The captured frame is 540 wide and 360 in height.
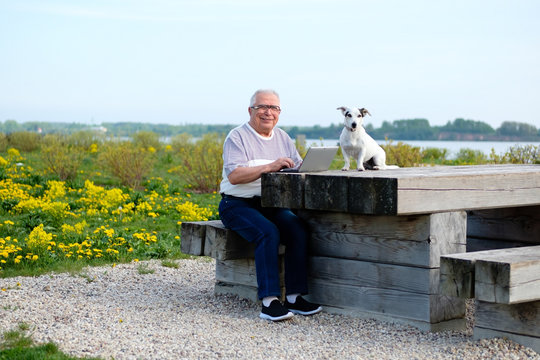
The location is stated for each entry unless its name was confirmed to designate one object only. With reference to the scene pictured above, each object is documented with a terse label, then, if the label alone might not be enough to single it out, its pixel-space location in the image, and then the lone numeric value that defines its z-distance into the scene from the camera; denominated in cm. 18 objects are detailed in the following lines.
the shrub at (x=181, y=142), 2259
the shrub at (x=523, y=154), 1348
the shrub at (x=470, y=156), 1666
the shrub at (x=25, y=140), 2284
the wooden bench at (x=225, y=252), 524
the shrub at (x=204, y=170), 1302
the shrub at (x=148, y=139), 2442
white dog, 498
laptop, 475
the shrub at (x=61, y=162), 1412
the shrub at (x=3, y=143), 2189
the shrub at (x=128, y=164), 1339
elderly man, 492
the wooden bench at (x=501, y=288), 394
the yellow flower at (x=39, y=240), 683
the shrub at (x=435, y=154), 1945
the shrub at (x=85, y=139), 2148
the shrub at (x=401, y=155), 1527
